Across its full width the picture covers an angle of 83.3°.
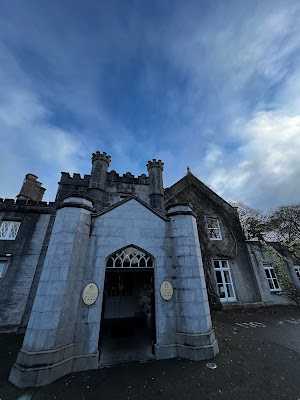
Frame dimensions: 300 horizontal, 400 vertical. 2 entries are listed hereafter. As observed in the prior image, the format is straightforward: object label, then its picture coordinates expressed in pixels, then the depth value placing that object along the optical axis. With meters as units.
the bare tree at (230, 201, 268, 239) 19.26
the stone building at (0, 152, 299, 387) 4.32
